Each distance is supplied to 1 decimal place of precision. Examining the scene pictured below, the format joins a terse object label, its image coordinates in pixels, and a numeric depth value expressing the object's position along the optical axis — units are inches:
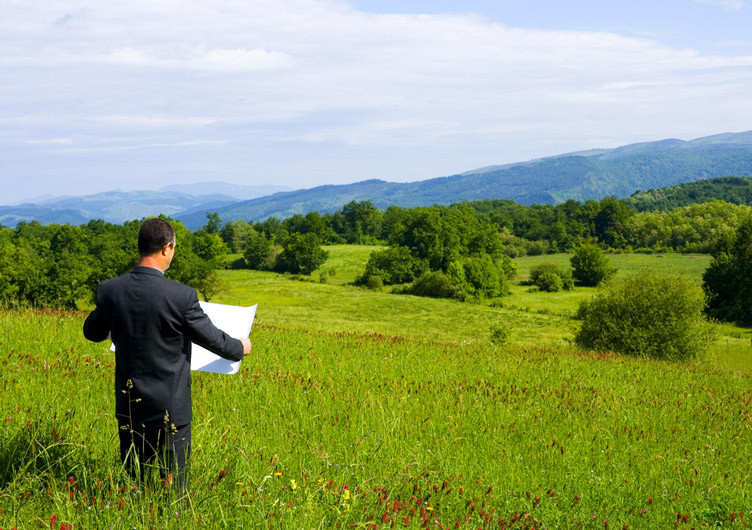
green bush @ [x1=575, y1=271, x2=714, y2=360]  1170.6
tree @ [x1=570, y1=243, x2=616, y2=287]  3937.0
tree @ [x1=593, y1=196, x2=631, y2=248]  5718.5
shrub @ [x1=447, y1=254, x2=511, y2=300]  3326.8
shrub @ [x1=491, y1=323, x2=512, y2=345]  1569.9
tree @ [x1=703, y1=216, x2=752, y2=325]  2741.1
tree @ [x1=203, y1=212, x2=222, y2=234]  5841.5
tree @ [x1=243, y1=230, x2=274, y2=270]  4562.0
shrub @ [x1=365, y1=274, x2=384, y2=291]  3639.3
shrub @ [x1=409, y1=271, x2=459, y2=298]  3324.3
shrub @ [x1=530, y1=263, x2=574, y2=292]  3710.6
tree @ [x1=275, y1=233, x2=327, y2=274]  4220.0
